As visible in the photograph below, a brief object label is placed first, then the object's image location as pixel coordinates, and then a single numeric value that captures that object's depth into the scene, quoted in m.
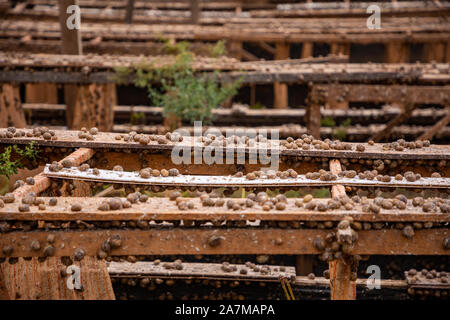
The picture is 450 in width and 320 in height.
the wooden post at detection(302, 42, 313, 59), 9.72
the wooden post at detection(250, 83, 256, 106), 8.98
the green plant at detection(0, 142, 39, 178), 3.60
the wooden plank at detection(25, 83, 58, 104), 9.05
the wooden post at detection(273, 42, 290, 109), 8.95
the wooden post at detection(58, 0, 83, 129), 7.05
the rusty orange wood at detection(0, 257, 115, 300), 2.80
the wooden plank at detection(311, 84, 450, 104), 6.16
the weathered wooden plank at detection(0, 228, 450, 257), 2.57
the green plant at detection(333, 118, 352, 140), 7.78
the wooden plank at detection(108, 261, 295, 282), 4.30
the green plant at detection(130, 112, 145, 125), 8.34
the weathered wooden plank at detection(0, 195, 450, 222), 2.53
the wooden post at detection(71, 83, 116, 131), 6.80
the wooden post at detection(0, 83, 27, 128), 6.70
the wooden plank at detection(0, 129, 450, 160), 3.59
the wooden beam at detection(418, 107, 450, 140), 6.76
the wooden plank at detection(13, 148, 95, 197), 2.90
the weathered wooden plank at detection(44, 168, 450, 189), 3.03
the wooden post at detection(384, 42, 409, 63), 9.21
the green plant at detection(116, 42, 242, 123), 6.36
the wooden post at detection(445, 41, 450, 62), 9.34
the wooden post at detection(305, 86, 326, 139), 6.30
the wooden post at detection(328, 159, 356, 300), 2.64
